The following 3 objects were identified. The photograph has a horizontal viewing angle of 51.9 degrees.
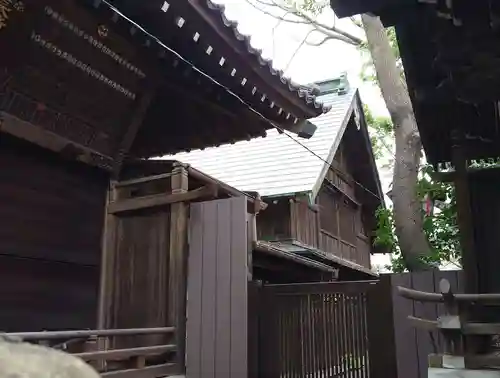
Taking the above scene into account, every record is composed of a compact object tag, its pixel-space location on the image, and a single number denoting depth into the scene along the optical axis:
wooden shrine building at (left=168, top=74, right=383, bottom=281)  11.48
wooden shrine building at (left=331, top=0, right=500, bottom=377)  2.97
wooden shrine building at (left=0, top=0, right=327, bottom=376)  4.14
